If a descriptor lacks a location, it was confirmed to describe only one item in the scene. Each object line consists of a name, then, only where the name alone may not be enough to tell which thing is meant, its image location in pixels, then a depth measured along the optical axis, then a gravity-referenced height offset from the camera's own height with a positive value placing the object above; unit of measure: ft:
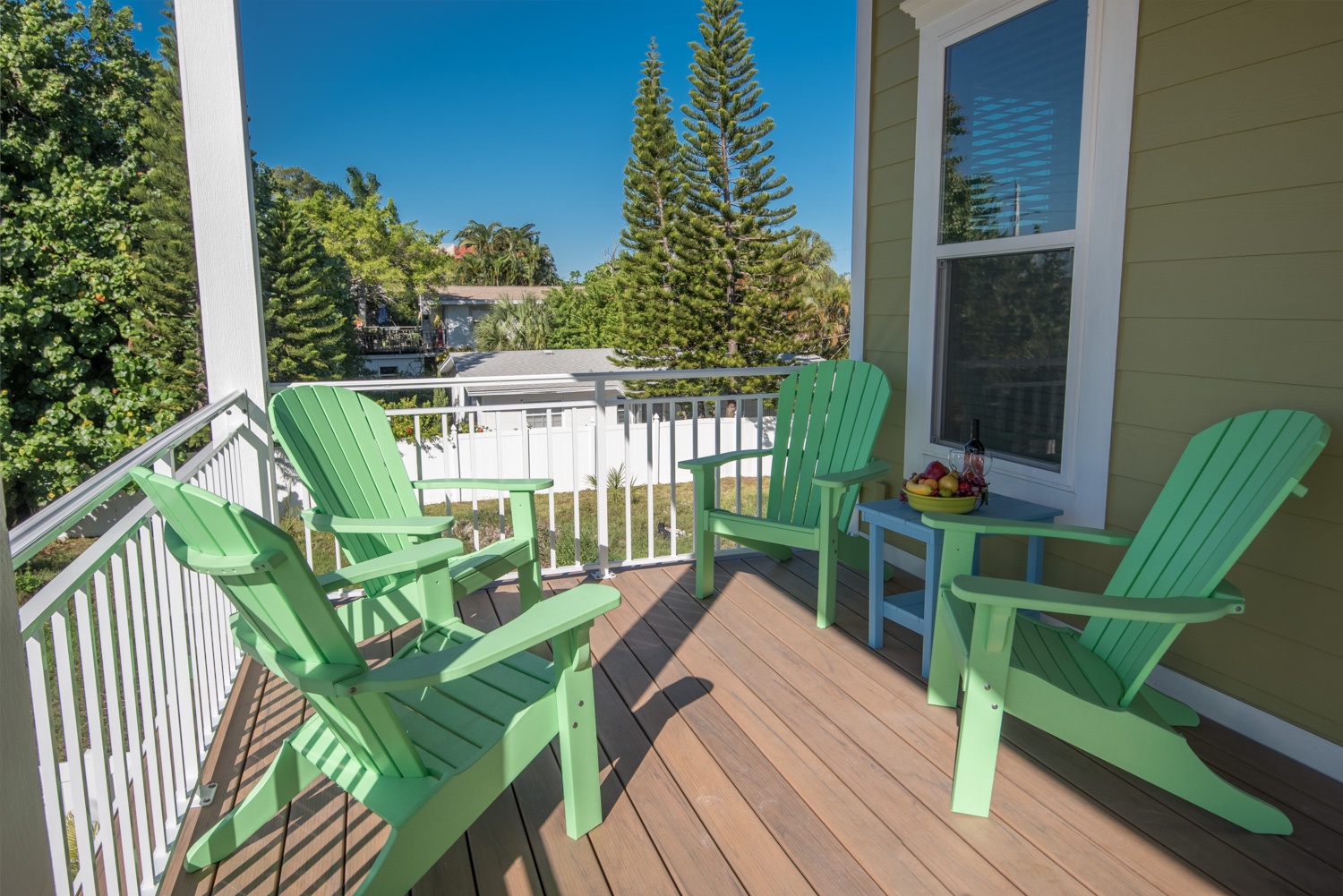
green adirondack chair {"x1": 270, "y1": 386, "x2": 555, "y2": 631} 8.80 -1.77
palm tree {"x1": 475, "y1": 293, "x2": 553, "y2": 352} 100.01 +0.30
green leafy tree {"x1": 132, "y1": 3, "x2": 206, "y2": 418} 60.70 +4.67
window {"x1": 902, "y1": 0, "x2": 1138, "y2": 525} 8.84 +1.12
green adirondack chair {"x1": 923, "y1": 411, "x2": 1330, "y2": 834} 6.14 -2.36
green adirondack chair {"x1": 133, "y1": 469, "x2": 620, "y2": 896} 4.97 -2.76
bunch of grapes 9.21 -1.71
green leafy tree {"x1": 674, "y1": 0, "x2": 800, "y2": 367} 58.70 +8.26
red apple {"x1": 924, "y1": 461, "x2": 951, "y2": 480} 9.44 -1.58
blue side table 9.04 -2.46
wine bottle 9.53 -1.44
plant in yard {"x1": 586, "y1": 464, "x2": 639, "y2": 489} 56.03 -10.39
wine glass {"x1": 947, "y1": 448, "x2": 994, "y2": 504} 9.52 -1.60
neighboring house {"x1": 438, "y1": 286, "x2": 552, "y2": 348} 118.52 +2.64
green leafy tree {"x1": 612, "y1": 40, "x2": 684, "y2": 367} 61.46 +7.44
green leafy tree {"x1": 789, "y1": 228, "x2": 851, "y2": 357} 69.56 +1.94
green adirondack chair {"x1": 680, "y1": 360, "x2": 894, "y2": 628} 10.50 -1.89
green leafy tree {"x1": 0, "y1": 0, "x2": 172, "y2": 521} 57.67 +4.65
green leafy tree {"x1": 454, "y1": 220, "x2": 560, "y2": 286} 157.79 +13.80
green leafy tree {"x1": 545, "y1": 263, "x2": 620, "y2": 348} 95.91 +1.90
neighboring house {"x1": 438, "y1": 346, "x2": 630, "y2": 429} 72.38 -3.81
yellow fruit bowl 9.09 -1.89
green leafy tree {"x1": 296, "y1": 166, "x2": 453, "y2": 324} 106.32 +10.25
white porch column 9.89 +1.48
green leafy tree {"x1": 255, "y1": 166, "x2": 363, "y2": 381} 72.95 +2.69
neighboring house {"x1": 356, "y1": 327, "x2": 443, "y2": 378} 101.91 -2.58
